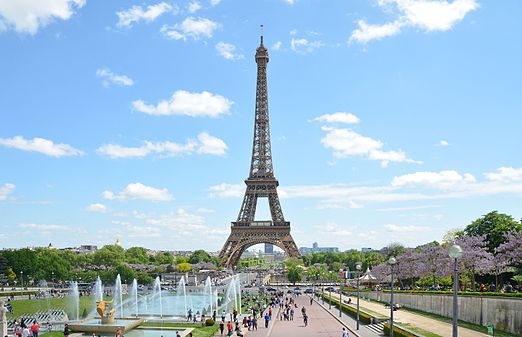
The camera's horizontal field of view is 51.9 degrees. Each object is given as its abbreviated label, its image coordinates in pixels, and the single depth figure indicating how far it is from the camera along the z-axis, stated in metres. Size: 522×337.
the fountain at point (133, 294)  72.70
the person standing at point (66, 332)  29.82
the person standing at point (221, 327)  34.25
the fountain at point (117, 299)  51.71
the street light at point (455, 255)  15.38
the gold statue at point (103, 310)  36.31
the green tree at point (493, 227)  52.28
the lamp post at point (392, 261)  24.87
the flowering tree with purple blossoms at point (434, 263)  50.25
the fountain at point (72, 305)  47.31
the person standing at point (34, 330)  30.17
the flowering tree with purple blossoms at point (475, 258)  41.66
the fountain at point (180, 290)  83.06
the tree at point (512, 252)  41.31
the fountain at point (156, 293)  79.00
